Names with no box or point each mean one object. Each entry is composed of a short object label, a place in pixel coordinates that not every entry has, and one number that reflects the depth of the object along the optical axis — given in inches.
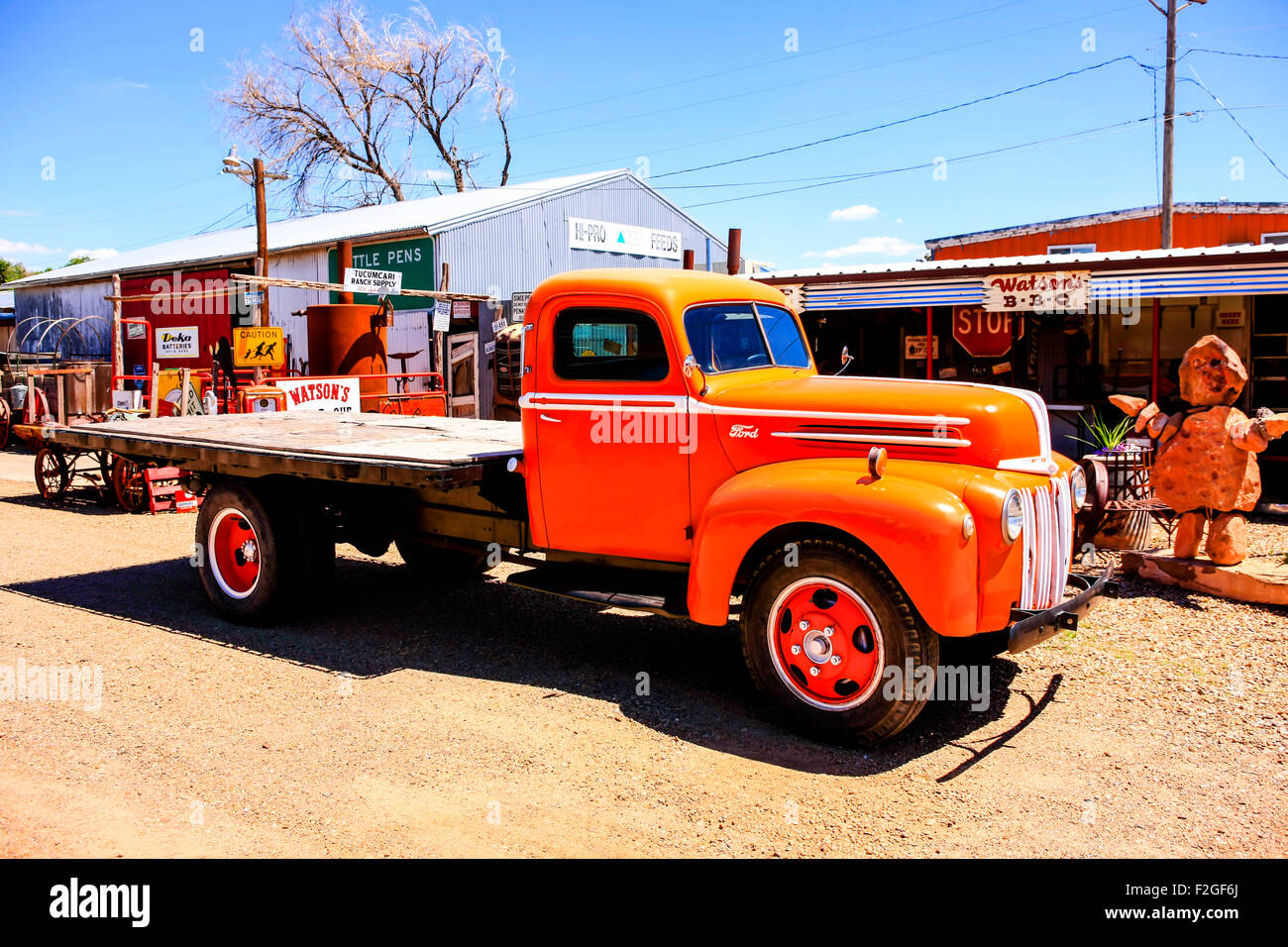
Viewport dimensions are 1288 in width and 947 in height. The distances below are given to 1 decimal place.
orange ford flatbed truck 171.6
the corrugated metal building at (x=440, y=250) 909.2
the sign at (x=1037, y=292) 515.8
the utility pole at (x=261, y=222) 717.6
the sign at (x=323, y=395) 497.7
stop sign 603.5
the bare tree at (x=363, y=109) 1573.6
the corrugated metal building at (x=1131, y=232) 880.9
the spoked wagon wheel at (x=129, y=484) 457.7
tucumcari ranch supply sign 899.4
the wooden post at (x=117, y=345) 561.2
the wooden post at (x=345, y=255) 649.6
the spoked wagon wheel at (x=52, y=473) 489.4
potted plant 325.7
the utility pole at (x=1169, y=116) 791.1
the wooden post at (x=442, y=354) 729.0
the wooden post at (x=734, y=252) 715.4
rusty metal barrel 588.1
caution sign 573.9
